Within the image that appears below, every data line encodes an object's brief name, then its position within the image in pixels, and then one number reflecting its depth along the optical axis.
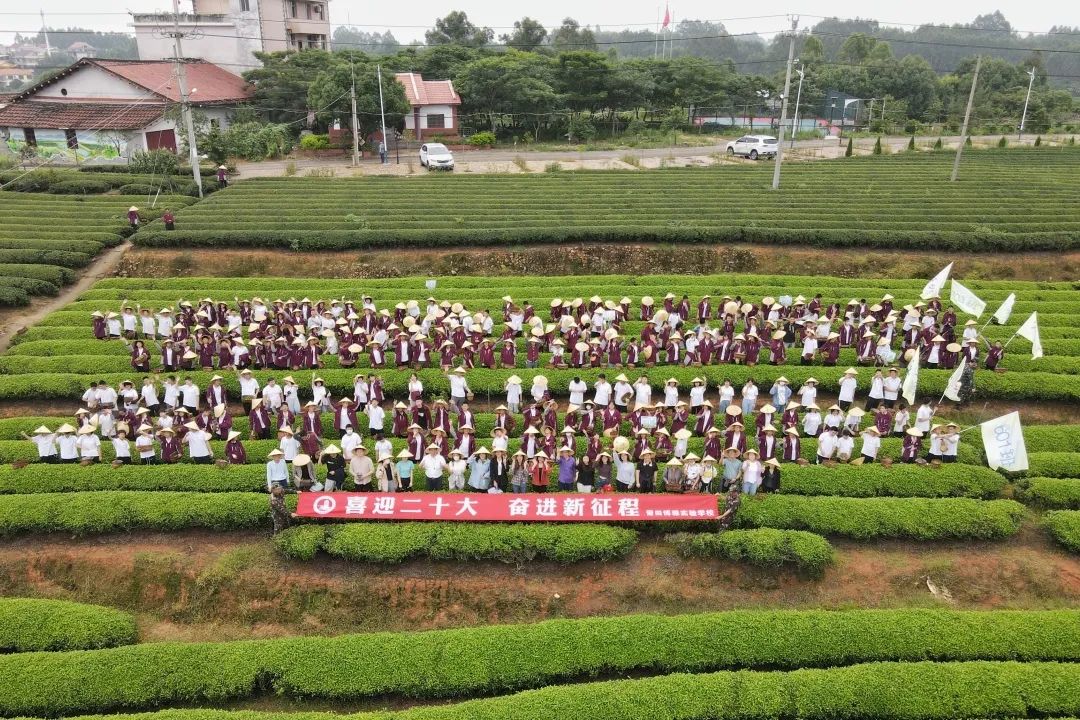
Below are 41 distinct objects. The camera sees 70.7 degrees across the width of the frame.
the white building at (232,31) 58.22
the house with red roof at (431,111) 54.00
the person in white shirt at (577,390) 15.56
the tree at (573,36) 91.62
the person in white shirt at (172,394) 15.73
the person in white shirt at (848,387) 15.81
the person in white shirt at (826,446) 14.10
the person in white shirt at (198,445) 14.17
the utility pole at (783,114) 30.12
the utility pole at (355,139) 44.15
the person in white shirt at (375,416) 14.77
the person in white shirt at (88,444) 14.16
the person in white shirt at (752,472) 12.95
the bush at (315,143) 49.19
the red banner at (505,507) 12.48
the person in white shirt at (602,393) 15.34
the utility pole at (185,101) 30.53
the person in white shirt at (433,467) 13.07
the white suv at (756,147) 48.69
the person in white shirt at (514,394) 15.74
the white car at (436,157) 43.78
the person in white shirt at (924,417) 14.53
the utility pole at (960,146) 34.15
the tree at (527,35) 73.50
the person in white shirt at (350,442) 13.25
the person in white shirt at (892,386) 15.62
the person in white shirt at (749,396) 15.48
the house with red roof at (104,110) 44.03
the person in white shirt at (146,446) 14.12
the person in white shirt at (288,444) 13.52
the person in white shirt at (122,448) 14.20
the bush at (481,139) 53.69
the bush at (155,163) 37.59
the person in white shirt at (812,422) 14.82
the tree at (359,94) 46.31
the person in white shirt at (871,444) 14.22
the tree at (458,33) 77.14
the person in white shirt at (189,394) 15.69
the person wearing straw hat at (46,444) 14.38
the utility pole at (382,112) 44.96
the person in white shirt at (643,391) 15.22
